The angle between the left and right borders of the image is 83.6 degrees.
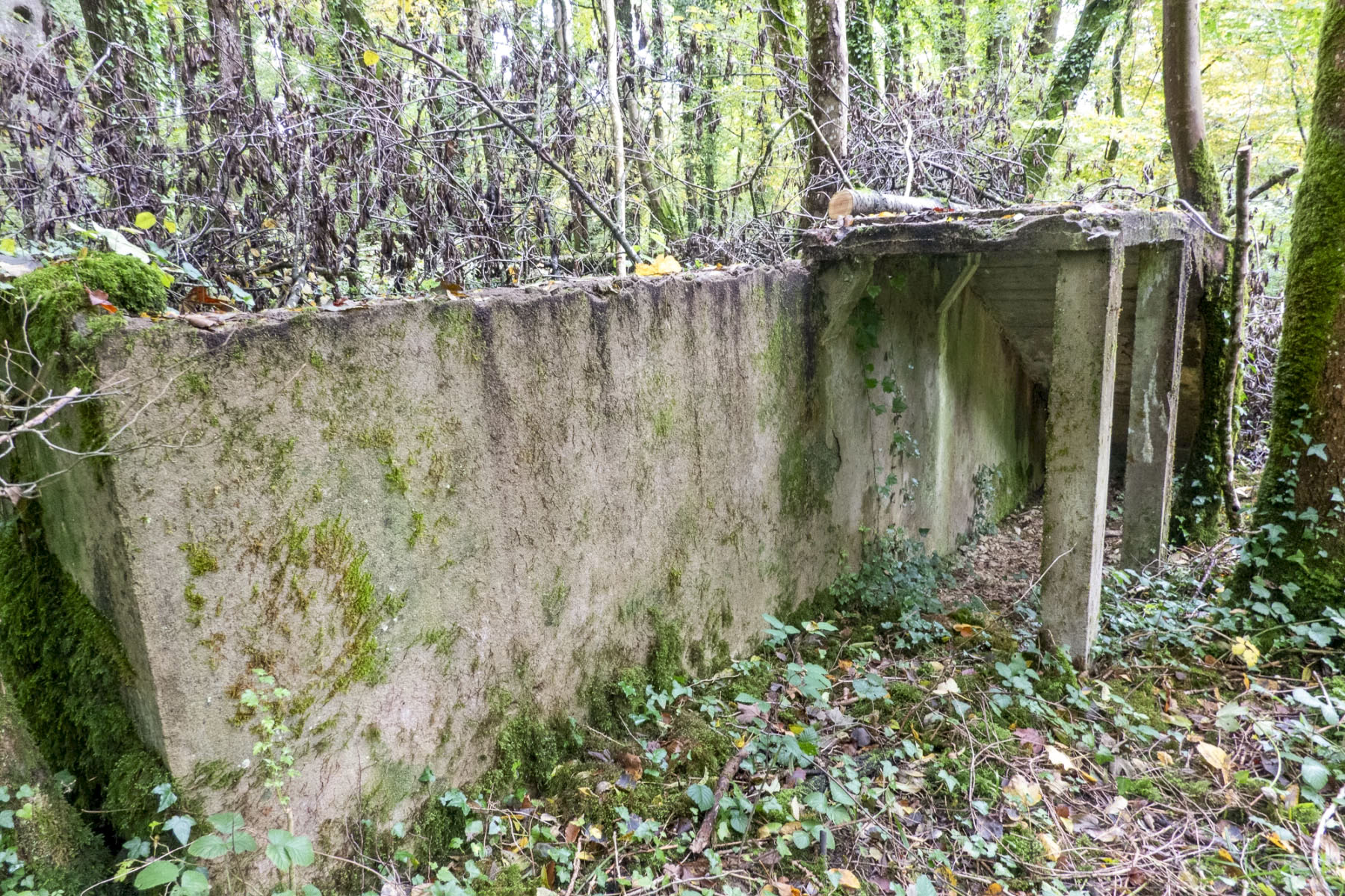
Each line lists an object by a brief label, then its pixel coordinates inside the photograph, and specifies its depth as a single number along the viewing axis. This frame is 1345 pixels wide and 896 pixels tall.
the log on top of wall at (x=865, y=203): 4.82
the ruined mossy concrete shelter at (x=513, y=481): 2.19
